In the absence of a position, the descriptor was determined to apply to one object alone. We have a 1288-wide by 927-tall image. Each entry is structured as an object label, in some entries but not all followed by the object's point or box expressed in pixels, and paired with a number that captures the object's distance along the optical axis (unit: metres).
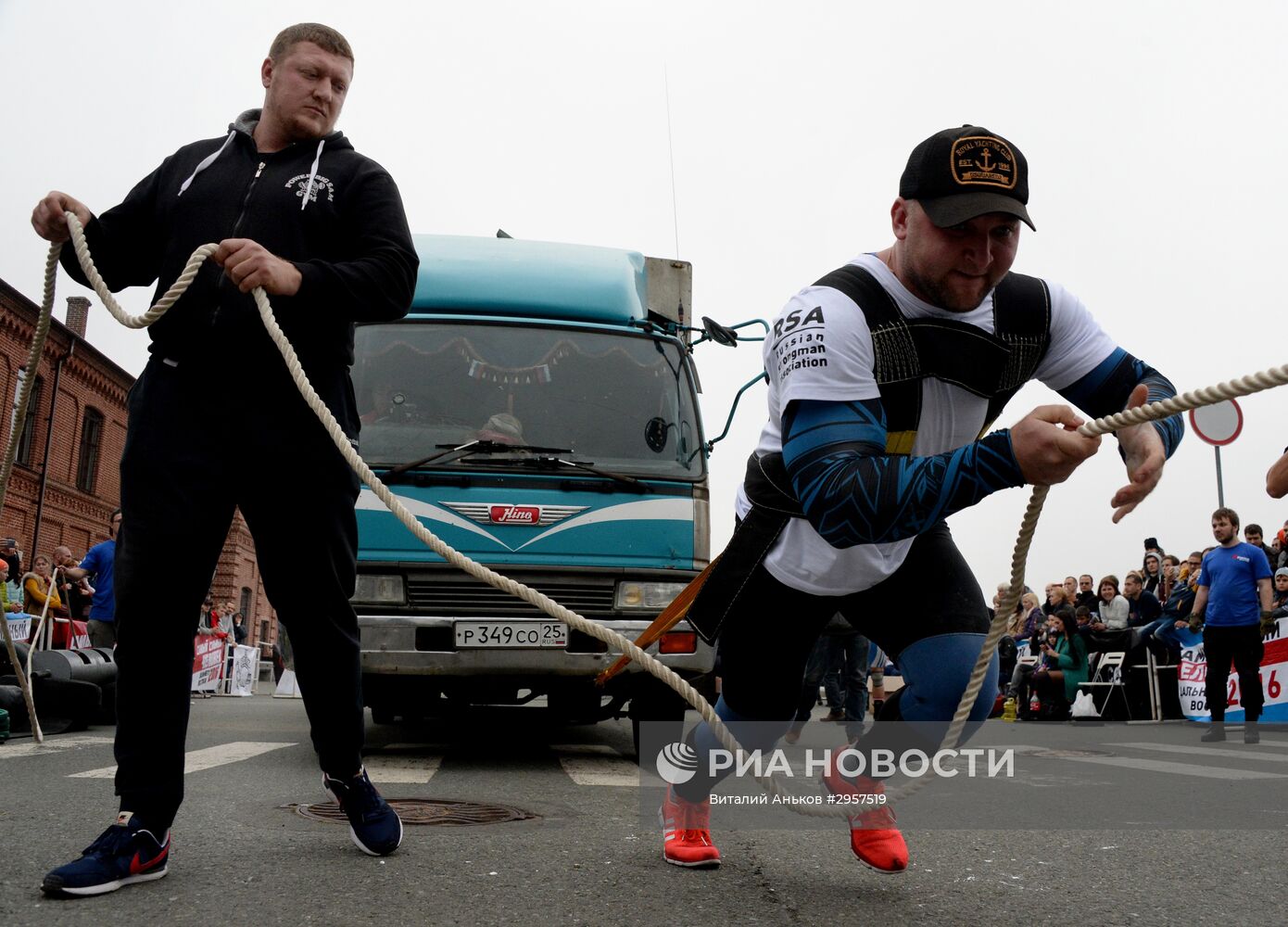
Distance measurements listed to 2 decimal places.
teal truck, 6.46
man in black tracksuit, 3.09
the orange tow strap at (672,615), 3.36
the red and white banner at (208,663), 19.64
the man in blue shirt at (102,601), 11.27
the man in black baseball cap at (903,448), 2.38
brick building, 34.19
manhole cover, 4.24
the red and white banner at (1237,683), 11.79
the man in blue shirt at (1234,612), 10.47
